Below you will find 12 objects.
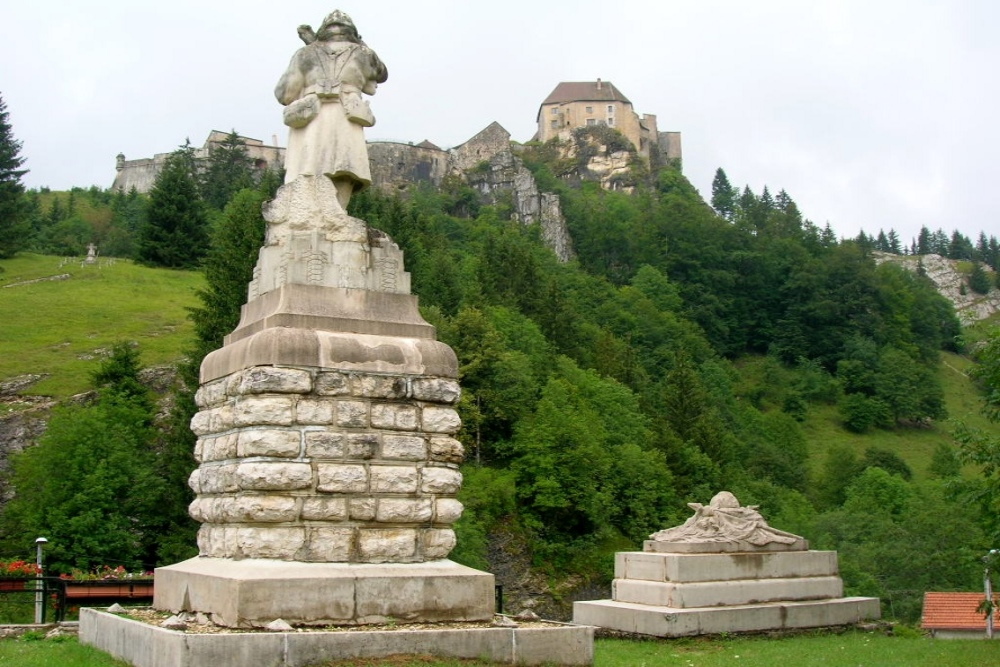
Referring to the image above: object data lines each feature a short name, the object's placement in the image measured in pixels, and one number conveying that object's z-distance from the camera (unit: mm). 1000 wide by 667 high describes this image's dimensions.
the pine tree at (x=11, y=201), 71750
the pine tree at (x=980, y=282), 170500
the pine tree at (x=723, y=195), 149875
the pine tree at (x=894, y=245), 190000
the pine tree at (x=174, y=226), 70250
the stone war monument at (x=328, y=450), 9109
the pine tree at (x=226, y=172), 96750
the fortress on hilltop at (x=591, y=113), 147750
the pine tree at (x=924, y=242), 191500
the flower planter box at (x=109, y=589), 13938
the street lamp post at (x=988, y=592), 14305
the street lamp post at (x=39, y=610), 13408
